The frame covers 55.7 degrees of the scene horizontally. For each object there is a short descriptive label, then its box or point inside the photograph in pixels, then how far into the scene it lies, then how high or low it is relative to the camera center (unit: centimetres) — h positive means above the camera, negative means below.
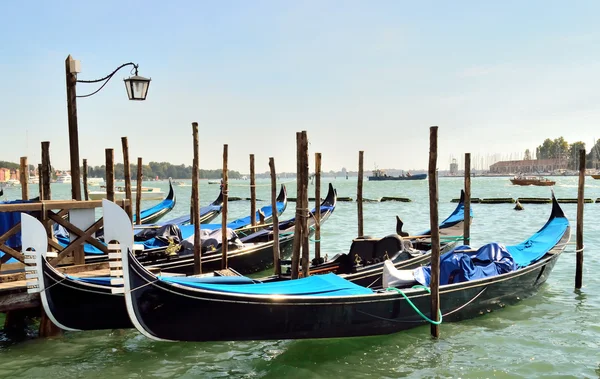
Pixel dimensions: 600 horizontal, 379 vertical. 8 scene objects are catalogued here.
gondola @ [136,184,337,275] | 794 -135
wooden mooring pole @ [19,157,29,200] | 1055 -20
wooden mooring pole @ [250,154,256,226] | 1140 -54
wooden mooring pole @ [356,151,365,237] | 1012 -51
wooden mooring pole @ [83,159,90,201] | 1473 -11
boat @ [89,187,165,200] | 2906 -155
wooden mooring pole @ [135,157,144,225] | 1243 -58
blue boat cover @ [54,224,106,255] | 814 -112
